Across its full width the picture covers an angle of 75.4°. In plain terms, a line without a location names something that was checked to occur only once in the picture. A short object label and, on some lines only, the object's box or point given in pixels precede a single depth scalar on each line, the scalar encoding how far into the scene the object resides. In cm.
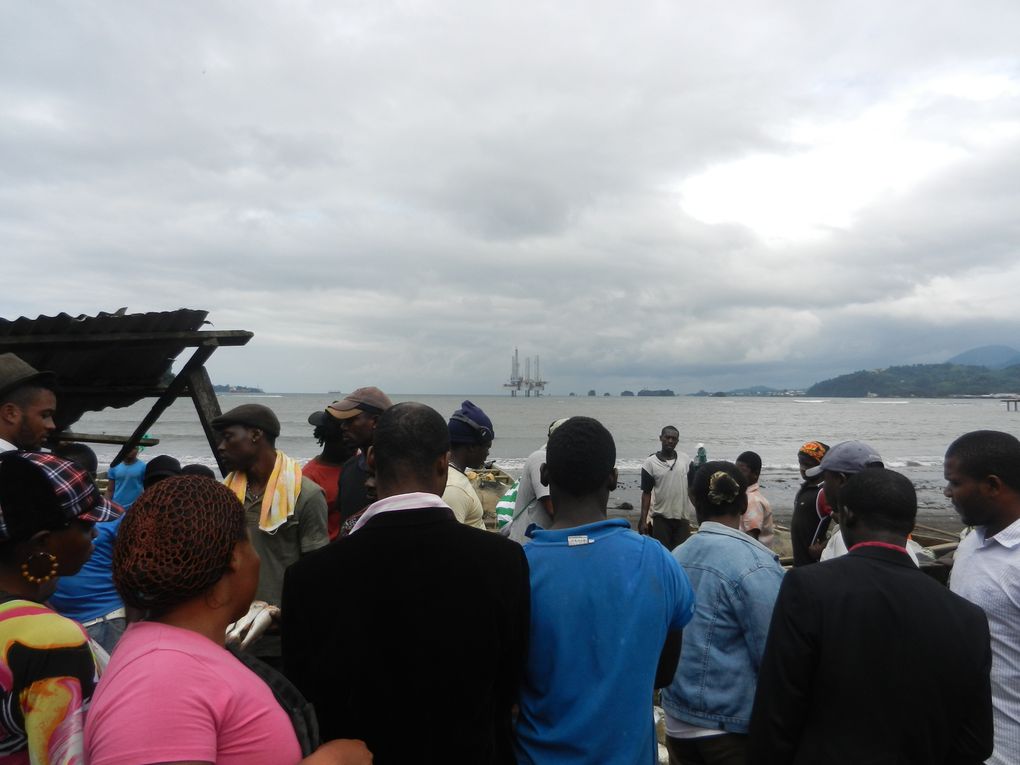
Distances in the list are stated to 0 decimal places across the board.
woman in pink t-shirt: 128
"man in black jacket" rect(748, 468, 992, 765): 217
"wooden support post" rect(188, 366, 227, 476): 561
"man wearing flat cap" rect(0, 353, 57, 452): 335
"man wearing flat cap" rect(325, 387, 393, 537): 412
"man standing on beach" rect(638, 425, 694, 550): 914
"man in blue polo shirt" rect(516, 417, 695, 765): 213
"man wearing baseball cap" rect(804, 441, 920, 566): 398
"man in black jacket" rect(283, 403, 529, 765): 192
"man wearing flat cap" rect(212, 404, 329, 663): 372
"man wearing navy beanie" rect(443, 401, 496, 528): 416
